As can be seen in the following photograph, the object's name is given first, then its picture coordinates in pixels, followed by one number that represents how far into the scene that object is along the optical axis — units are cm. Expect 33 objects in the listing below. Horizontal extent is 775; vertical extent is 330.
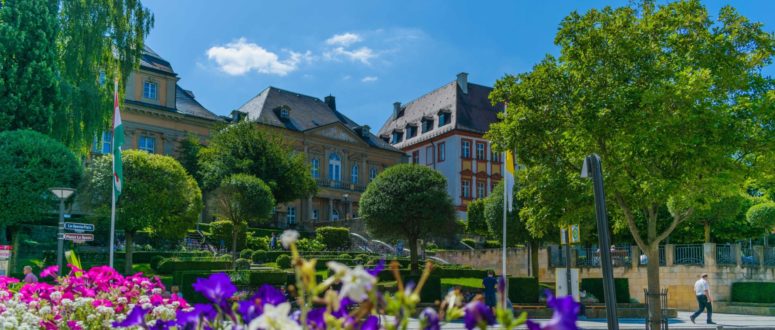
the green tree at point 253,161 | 5197
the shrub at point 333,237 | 4978
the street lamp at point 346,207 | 6812
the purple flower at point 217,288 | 299
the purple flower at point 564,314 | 214
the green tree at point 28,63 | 2833
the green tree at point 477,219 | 4353
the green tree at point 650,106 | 1948
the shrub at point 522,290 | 2759
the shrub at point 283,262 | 3539
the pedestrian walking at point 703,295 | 2356
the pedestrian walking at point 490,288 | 2252
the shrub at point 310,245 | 4588
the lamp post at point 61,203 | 1892
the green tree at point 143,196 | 2902
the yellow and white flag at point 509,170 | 2492
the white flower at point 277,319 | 226
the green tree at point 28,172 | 2730
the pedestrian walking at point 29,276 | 1462
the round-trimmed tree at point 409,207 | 3444
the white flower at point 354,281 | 213
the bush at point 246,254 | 3969
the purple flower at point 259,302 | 294
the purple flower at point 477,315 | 231
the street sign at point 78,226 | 1833
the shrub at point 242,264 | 3372
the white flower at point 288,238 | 229
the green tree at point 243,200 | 3538
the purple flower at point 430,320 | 246
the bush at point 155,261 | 3292
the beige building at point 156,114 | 5528
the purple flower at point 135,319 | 308
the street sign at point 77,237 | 1780
